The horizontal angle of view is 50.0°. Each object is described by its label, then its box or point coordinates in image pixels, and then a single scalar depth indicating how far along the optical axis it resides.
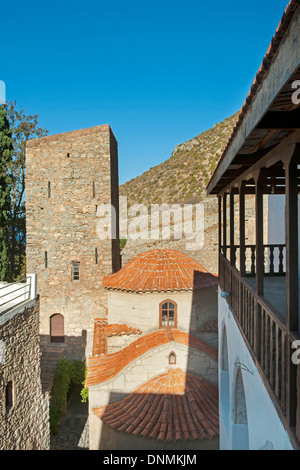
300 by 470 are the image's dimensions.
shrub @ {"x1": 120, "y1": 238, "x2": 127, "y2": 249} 21.82
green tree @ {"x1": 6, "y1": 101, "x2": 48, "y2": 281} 18.62
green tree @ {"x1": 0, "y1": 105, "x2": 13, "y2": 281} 16.02
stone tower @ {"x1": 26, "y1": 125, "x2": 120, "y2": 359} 13.89
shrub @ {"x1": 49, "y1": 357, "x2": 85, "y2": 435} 11.77
